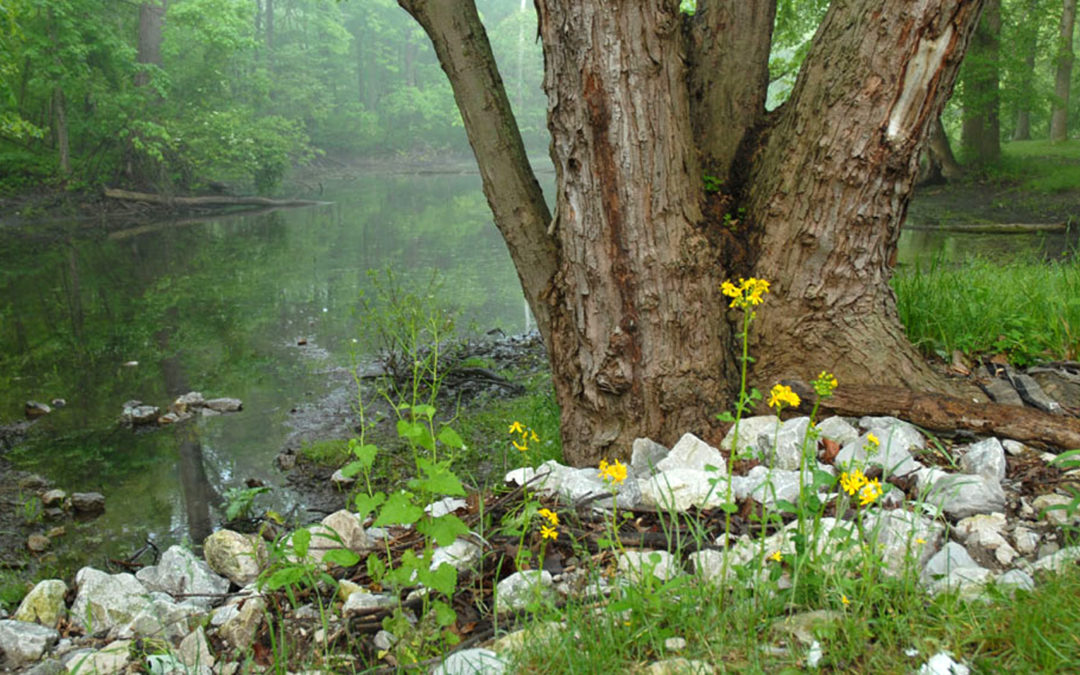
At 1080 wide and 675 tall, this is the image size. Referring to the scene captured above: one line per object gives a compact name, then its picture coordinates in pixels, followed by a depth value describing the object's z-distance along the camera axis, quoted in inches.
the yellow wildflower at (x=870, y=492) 79.0
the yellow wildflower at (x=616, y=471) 83.6
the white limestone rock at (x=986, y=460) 103.8
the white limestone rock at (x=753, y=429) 121.6
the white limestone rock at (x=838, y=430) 118.1
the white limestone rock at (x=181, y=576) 121.3
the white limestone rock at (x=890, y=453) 107.6
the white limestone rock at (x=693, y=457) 115.6
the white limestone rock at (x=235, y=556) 125.1
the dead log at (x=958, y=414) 112.3
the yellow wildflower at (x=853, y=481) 77.0
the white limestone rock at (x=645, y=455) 125.7
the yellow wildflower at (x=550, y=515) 86.0
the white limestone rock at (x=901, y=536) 84.0
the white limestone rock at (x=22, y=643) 101.6
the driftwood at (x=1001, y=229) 498.3
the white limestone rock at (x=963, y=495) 96.8
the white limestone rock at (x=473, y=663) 75.2
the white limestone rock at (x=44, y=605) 113.7
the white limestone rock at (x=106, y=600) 113.4
